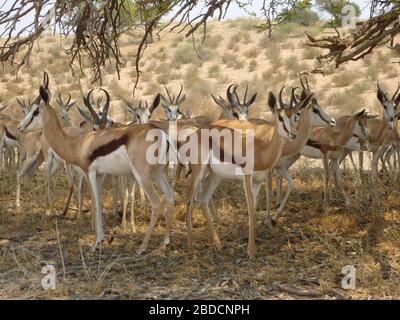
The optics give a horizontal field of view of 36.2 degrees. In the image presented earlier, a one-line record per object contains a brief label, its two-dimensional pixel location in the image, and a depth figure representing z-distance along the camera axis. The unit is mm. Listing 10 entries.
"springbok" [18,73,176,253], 6805
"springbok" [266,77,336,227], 7793
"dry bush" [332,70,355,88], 21484
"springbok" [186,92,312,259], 6645
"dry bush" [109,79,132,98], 22125
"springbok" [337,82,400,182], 9852
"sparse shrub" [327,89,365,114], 17359
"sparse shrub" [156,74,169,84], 24234
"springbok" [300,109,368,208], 9547
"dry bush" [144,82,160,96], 21889
